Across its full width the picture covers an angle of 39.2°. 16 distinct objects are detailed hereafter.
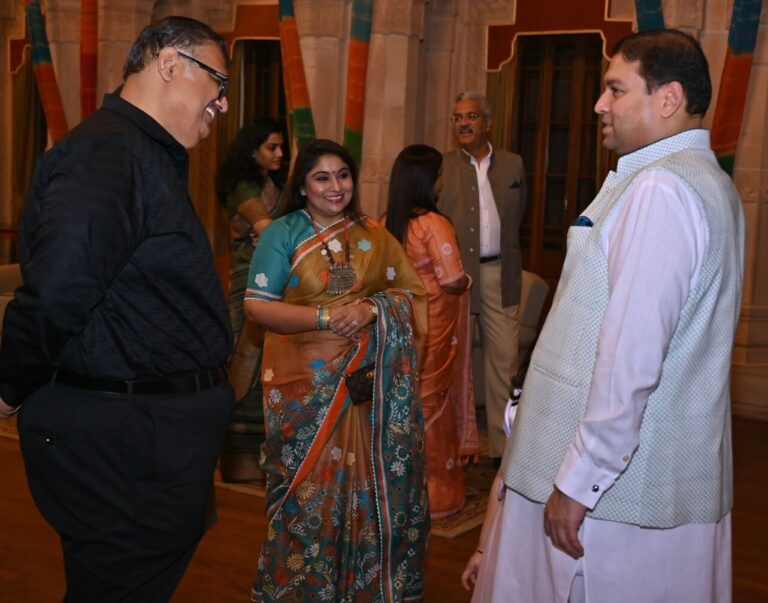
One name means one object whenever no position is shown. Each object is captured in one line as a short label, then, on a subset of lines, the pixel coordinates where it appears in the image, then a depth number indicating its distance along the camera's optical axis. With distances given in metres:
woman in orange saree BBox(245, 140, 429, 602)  3.41
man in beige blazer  5.48
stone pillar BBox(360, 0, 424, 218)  7.43
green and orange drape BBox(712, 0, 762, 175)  4.89
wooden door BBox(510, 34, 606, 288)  7.70
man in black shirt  2.03
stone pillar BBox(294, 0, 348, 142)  7.56
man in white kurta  1.84
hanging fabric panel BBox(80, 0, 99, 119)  6.57
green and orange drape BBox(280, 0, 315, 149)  5.81
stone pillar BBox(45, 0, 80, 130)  8.79
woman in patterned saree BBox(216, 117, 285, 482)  5.05
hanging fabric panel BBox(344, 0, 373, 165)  5.80
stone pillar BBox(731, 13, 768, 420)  6.72
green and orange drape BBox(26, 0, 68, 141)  7.26
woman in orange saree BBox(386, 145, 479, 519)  4.48
